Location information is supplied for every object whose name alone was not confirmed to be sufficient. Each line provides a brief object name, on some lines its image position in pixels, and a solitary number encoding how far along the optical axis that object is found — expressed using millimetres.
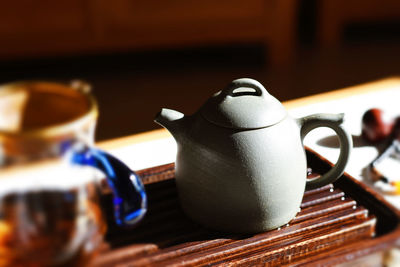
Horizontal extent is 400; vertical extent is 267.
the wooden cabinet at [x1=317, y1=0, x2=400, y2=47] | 2428
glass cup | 428
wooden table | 762
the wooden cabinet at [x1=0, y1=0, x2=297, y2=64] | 2066
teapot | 540
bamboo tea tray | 528
